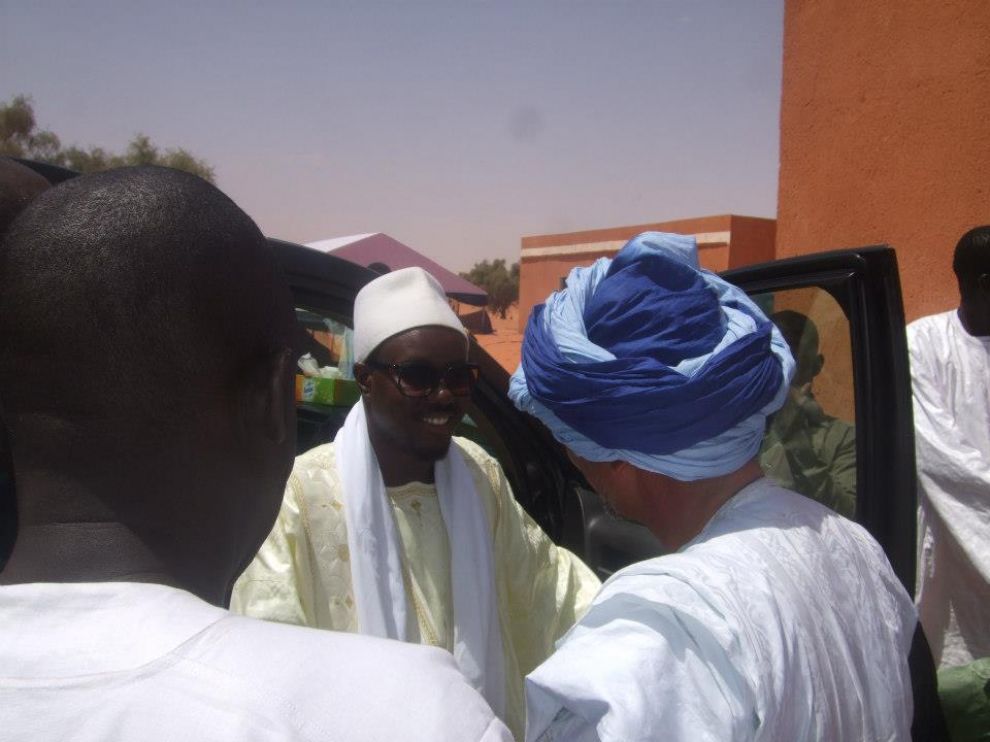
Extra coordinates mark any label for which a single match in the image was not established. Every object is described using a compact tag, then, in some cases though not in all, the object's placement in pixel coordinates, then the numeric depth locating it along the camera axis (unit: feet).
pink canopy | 44.16
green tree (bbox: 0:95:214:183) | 95.81
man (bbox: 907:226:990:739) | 12.57
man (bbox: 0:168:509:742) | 2.45
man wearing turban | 3.75
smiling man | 7.32
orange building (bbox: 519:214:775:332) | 57.00
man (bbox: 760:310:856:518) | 7.27
